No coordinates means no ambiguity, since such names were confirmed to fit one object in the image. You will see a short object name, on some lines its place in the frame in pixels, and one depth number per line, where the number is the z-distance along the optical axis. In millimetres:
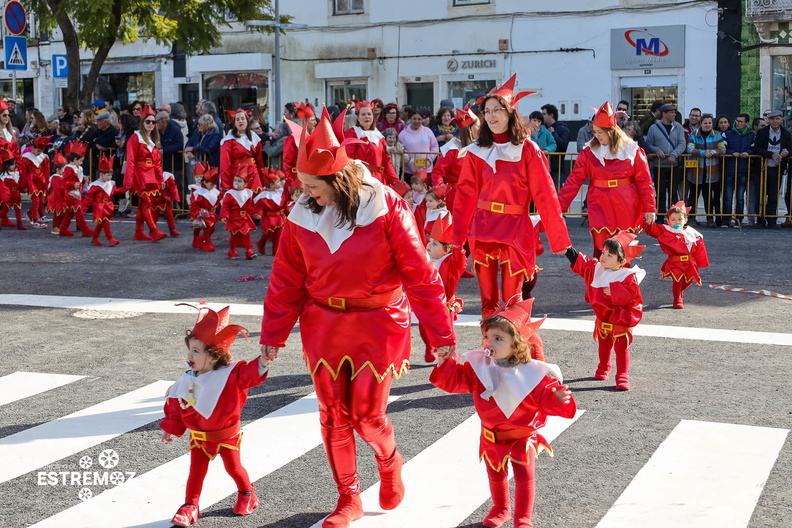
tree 22328
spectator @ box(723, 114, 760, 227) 17078
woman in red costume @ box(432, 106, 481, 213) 12008
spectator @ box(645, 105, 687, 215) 17031
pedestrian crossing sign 19609
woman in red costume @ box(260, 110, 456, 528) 4641
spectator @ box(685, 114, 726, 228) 17125
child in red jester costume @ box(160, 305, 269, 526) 4867
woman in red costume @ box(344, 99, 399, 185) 12445
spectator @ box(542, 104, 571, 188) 18172
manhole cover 9984
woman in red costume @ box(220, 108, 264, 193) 14500
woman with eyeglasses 7254
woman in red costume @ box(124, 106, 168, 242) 15547
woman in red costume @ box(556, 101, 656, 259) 9789
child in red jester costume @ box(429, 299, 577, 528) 4656
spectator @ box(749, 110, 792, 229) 16734
